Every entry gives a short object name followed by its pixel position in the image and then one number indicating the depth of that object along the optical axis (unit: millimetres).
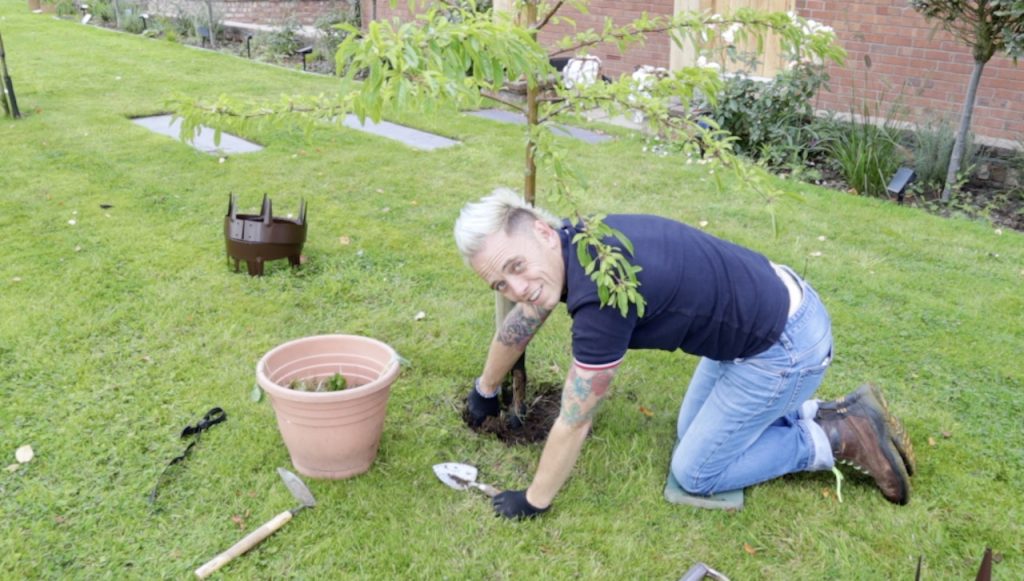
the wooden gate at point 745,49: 7513
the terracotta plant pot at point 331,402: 2623
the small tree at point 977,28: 4859
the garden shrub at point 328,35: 10492
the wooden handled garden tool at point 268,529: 2434
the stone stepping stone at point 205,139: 6789
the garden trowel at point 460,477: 2811
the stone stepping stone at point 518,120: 7293
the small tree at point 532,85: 1803
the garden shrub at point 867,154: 5816
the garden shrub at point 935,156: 5738
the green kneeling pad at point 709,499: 2770
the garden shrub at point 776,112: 6402
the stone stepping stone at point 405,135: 7062
